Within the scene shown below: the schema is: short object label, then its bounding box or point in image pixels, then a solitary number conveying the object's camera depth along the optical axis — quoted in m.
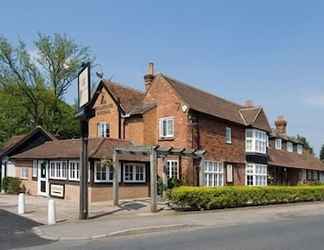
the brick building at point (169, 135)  32.38
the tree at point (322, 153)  107.99
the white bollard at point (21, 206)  22.66
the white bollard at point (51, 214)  19.09
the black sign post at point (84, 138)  20.45
